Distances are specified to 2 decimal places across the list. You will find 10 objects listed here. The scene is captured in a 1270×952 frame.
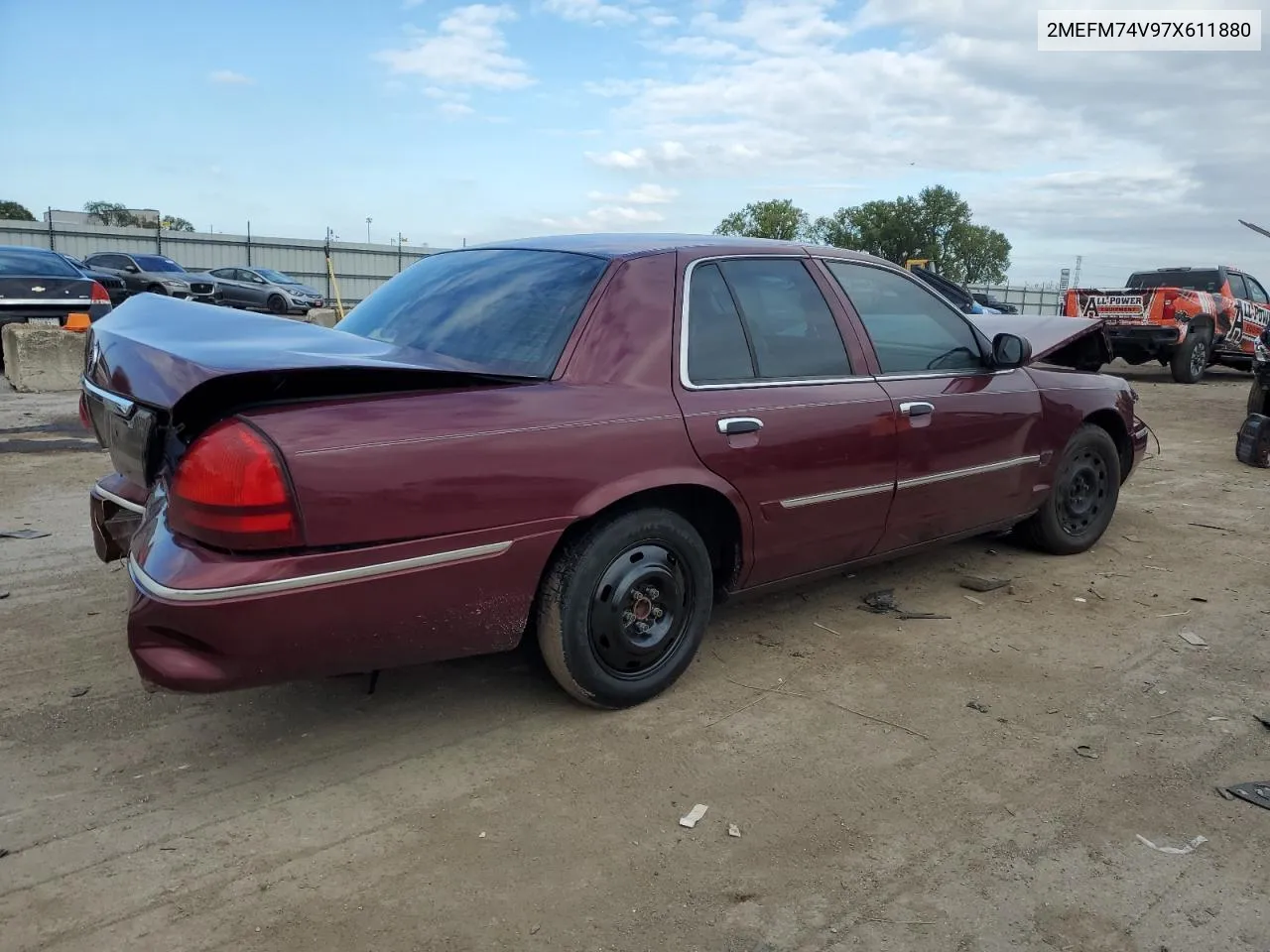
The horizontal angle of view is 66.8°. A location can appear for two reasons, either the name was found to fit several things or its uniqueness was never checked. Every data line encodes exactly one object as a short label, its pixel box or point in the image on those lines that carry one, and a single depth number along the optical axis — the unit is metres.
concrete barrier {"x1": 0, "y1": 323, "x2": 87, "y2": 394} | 9.77
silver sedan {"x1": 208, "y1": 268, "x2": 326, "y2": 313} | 26.39
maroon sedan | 2.51
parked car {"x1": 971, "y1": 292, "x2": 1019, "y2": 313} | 23.52
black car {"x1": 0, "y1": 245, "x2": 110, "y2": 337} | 10.93
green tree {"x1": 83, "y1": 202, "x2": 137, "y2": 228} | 52.86
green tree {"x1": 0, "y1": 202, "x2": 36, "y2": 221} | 56.50
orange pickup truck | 15.27
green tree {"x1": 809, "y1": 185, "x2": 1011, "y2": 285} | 58.72
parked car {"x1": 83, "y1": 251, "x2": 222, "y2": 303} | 23.58
